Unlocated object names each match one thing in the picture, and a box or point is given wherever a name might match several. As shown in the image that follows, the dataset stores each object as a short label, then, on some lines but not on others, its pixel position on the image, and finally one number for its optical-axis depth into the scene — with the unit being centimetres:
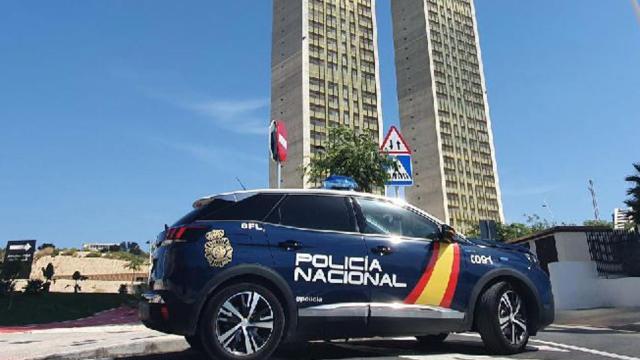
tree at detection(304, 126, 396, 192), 1978
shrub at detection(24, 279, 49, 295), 3843
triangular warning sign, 1347
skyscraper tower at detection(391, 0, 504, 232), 10806
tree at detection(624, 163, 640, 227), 2577
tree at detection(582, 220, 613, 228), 7388
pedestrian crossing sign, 1380
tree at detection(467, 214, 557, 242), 8000
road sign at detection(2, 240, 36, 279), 4188
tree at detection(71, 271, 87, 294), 6925
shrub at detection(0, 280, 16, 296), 3512
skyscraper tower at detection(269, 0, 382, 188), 9462
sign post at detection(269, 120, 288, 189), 1348
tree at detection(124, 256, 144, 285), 9314
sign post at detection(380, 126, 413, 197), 1352
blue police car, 460
